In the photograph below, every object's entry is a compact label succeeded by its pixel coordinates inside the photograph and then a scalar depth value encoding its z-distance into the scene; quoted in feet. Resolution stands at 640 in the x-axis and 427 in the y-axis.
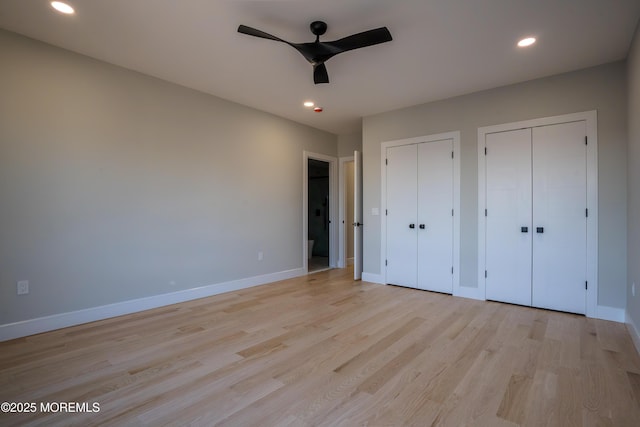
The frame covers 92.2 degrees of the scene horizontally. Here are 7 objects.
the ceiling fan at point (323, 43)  7.48
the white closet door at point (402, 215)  14.64
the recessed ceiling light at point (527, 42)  8.87
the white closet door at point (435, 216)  13.62
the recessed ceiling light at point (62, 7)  7.52
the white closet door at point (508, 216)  11.85
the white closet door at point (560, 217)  10.85
